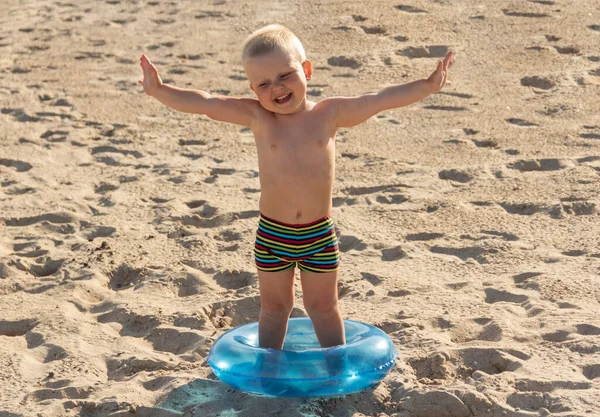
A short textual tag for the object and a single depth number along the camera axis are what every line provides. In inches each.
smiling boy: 144.9
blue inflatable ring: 144.1
